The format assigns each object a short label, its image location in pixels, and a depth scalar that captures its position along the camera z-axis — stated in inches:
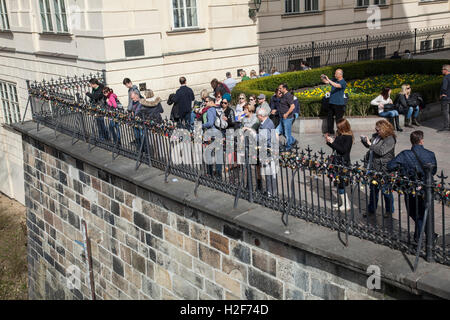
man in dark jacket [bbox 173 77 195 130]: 487.8
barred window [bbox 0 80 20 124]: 829.4
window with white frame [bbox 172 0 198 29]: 655.8
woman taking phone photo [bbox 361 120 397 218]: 296.0
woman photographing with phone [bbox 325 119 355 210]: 314.5
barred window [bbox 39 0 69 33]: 657.0
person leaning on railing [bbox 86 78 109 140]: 502.1
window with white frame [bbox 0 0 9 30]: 794.8
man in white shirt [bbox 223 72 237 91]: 612.1
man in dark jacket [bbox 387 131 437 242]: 245.6
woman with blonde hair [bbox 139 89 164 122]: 433.1
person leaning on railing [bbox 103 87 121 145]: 426.0
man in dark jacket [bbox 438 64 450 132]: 482.9
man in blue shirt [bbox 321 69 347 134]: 466.0
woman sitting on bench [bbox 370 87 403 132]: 500.4
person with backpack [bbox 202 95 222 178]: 396.3
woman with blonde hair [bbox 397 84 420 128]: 501.4
